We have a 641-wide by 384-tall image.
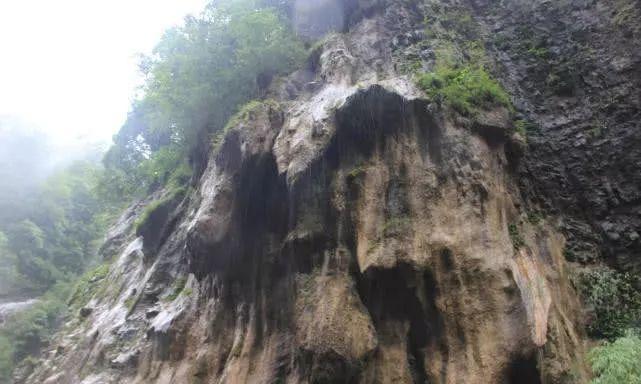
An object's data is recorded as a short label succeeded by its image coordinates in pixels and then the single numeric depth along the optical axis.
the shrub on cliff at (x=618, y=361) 9.23
